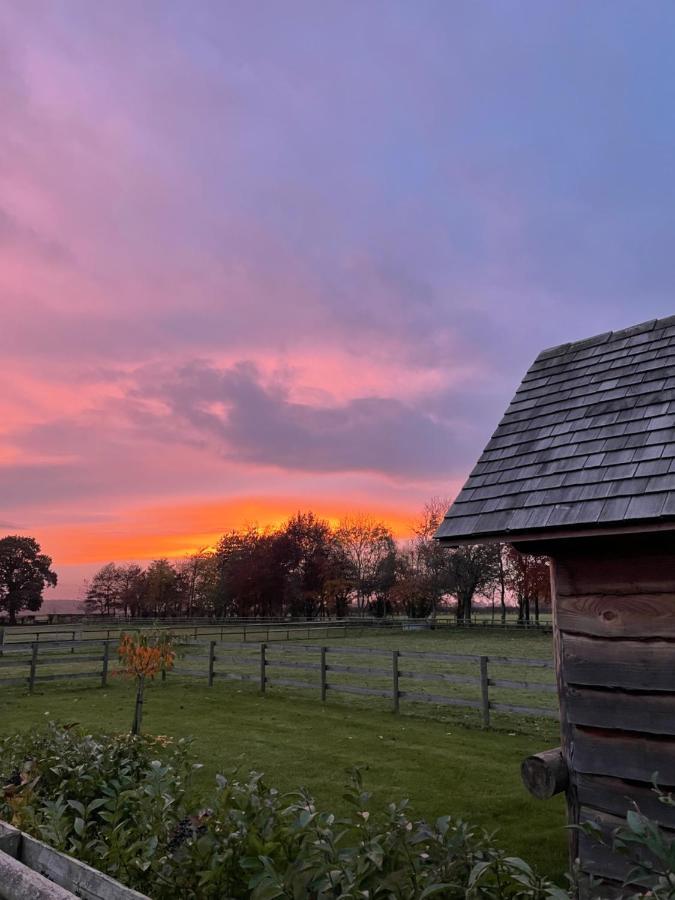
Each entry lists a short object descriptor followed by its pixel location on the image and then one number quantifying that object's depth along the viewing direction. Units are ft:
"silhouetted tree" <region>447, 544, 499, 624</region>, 193.26
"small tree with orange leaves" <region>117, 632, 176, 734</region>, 39.65
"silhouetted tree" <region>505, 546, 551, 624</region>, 162.50
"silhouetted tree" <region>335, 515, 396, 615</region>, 244.83
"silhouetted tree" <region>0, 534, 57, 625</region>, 251.19
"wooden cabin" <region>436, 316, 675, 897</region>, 15.84
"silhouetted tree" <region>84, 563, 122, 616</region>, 334.65
